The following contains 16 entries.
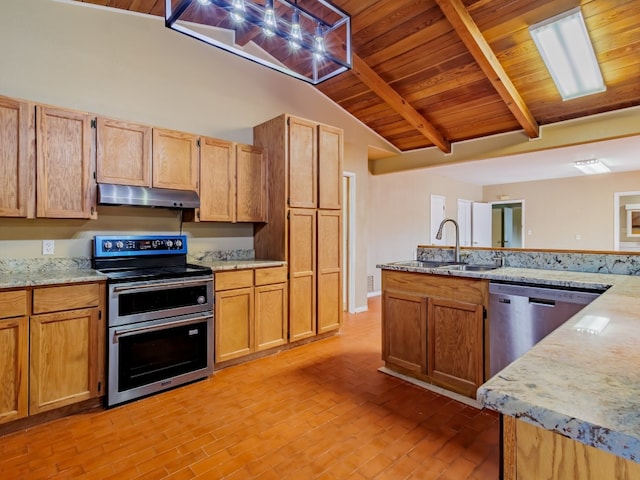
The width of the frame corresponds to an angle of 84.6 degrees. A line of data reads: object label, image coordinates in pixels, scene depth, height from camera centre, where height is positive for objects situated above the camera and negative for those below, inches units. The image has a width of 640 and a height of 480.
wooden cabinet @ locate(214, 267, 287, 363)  124.0 -27.0
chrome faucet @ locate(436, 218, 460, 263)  118.9 -4.3
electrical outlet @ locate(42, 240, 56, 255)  109.7 -2.5
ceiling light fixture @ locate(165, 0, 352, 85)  78.2 +81.5
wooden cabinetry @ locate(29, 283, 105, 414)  88.4 -28.1
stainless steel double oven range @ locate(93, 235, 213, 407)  99.0 -23.7
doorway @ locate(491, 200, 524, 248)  343.6 +16.9
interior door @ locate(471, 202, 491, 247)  342.3 +16.0
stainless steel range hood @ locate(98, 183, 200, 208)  107.2 +13.9
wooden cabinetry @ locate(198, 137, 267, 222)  132.3 +22.7
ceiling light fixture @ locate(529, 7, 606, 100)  109.7 +64.5
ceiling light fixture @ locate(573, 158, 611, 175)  230.2 +51.4
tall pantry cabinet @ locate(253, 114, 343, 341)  143.3 +9.5
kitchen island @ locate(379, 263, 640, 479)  23.4 -12.2
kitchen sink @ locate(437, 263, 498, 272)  111.0 -8.8
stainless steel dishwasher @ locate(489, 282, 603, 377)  82.0 -18.2
